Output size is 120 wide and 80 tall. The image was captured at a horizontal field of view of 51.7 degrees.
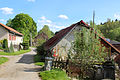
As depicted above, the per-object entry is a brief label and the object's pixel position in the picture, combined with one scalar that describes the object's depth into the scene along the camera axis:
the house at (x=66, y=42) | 13.20
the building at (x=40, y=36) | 60.05
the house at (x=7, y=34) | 25.82
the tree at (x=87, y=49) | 7.84
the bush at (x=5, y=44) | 24.25
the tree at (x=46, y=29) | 85.01
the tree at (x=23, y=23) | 41.34
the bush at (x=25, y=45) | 34.19
